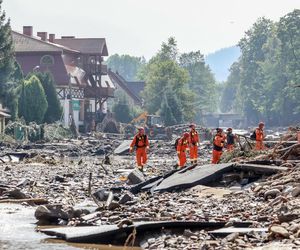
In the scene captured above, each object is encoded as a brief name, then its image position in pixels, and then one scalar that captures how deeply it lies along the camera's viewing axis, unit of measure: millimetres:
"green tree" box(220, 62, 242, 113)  181875
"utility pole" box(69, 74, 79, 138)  77506
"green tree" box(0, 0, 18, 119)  62969
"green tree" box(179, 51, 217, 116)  153000
